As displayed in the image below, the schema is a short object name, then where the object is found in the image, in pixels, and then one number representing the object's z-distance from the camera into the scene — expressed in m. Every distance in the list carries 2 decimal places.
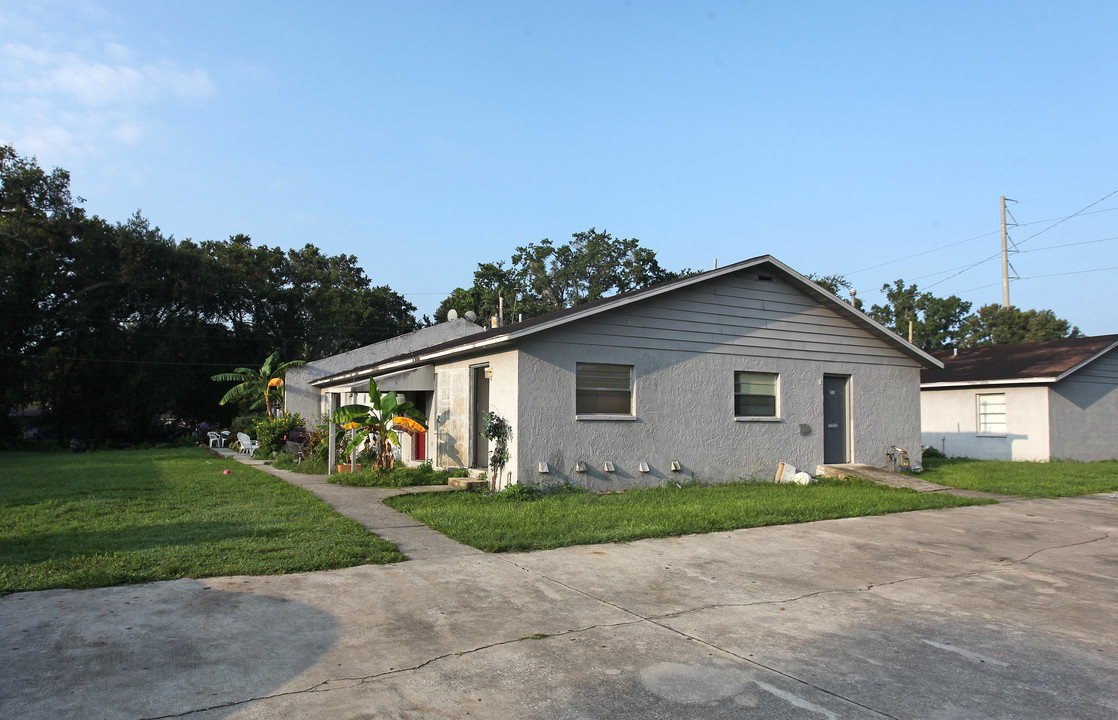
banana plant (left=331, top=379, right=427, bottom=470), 13.78
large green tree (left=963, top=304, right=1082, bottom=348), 54.53
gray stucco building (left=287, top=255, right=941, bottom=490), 11.95
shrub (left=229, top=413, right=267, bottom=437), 28.55
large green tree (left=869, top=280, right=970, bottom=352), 53.97
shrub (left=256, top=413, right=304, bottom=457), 22.06
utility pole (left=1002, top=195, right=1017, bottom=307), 35.28
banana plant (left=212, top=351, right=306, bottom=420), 27.97
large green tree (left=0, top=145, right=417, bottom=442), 30.95
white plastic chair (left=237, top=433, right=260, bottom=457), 23.91
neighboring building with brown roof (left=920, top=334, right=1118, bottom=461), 19.50
